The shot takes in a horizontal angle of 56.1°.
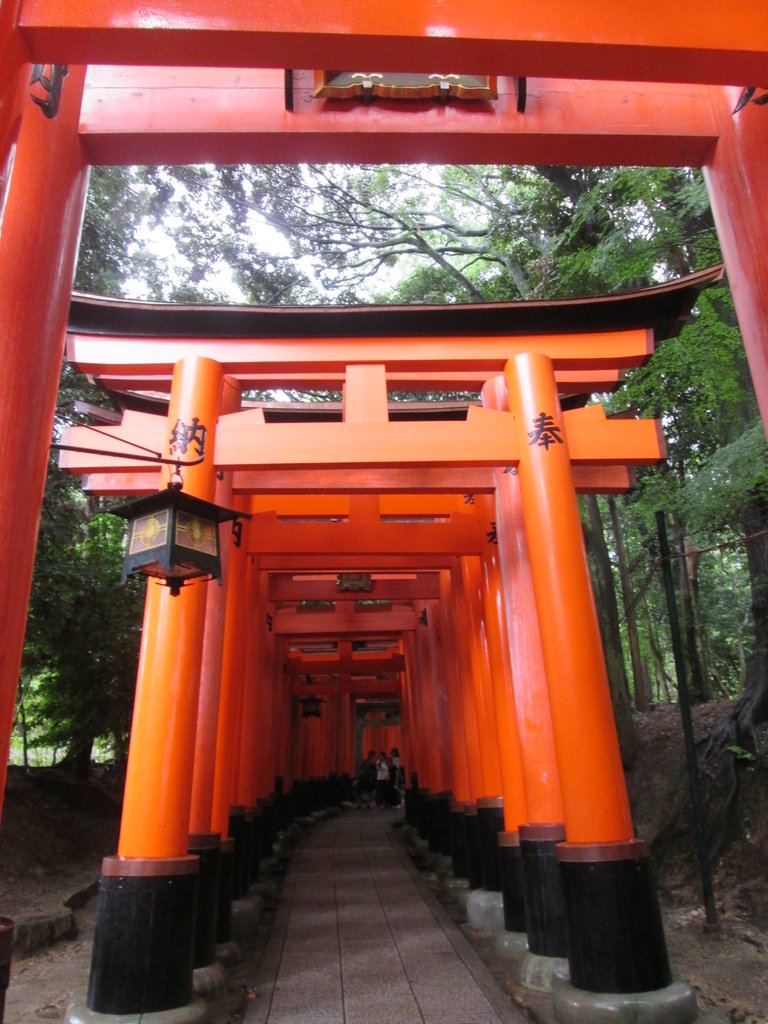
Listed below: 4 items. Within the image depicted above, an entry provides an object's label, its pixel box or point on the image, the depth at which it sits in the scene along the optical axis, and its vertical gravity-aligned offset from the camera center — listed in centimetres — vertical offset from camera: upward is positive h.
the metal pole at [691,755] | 720 +7
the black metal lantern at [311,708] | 1716 +154
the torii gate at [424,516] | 480 +240
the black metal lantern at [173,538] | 442 +144
